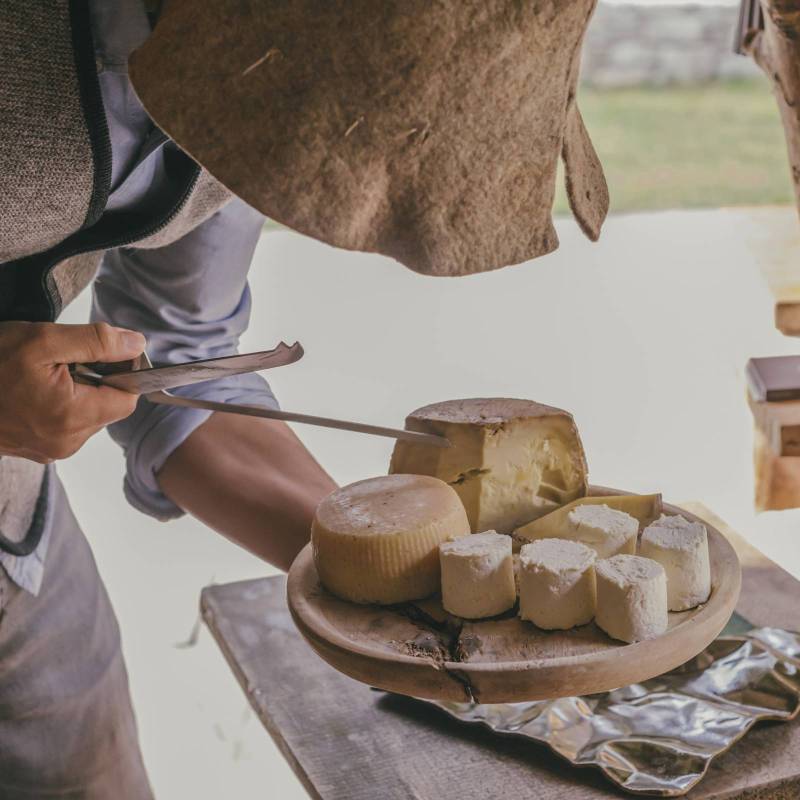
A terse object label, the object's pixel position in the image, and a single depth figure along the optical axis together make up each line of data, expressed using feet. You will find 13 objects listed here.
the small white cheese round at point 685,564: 2.94
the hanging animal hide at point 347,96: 1.74
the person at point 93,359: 2.60
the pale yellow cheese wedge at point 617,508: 3.36
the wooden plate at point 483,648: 2.62
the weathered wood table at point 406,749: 3.07
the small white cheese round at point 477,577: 2.89
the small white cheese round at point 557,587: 2.83
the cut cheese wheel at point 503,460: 3.47
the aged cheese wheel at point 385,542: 3.01
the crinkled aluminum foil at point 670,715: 3.08
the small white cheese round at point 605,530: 3.10
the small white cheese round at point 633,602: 2.73
